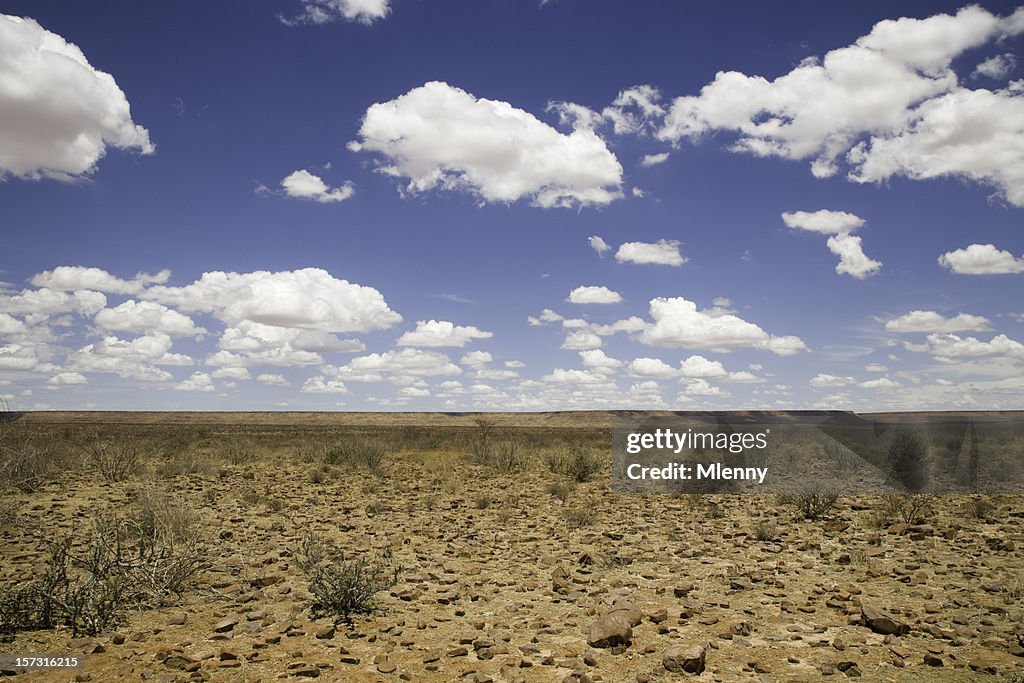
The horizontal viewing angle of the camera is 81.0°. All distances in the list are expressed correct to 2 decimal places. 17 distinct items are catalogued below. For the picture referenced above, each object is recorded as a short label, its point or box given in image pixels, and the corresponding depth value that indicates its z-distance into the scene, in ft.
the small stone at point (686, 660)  17.20
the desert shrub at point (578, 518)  37.84
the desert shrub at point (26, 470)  43.33
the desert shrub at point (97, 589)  20.54
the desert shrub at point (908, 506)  37.21
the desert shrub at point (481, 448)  72.35
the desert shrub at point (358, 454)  66.45
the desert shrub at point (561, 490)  48.50
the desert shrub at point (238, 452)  72.69
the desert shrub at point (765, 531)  33.81
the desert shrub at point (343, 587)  22.70
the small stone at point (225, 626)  20.76
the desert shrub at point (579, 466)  60.49
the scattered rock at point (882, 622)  19.71
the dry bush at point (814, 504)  39.81
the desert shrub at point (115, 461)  51.70
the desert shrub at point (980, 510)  38.47
